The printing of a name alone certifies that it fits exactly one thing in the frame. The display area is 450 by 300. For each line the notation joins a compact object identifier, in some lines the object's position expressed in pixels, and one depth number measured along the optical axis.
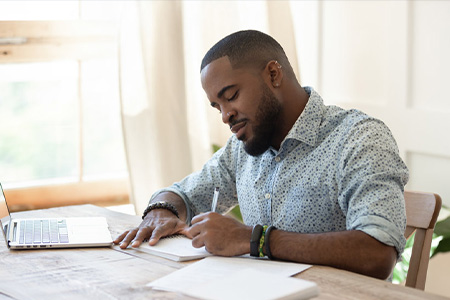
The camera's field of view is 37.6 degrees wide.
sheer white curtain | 2.97
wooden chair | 1.75
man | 1.45
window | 3.18
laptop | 1.66
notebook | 1.53
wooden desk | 1.26
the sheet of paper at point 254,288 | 1.16
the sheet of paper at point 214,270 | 1.29
